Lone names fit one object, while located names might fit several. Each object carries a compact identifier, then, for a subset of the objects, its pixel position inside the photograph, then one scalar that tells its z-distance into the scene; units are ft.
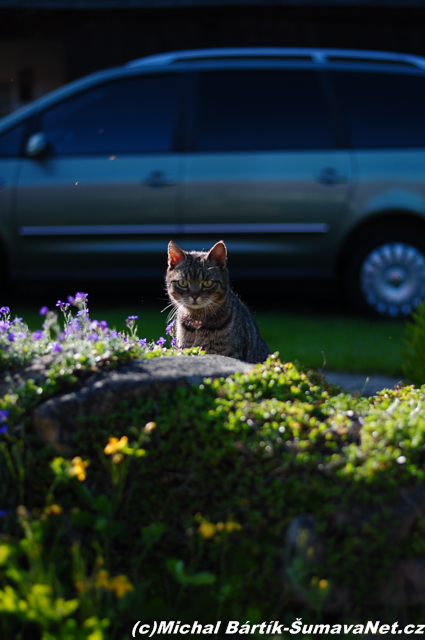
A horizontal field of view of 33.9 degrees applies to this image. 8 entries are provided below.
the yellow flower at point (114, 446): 6.63
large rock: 7.66
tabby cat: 12.58
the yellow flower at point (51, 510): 6.44
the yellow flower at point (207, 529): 6.12
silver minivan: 21.13
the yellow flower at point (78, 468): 6.53
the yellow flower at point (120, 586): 5.90
